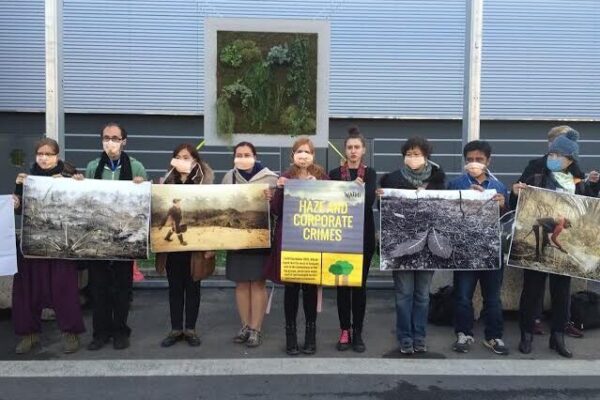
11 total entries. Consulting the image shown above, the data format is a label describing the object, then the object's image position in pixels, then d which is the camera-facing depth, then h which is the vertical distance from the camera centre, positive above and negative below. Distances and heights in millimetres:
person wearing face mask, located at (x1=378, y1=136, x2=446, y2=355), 5191 -960
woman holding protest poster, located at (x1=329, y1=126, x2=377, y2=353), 5156 -588
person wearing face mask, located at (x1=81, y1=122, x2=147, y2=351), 5230 -983
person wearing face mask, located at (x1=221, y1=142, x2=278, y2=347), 5363 -884
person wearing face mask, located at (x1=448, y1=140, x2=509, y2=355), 5254 -986
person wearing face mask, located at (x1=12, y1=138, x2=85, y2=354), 5156 -1079
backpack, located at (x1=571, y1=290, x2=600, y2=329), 6039 -1380
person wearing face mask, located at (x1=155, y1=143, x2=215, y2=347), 5270 -852
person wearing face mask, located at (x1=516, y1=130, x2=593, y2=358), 5273 -970
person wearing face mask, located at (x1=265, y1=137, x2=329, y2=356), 5121 -862
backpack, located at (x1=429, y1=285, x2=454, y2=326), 6159 -1400
